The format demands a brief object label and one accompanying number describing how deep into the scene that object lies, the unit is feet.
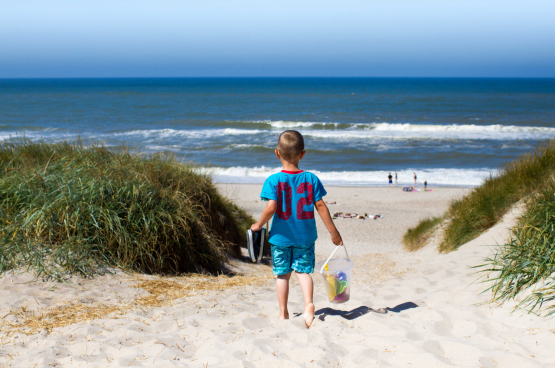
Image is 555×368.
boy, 10.53
